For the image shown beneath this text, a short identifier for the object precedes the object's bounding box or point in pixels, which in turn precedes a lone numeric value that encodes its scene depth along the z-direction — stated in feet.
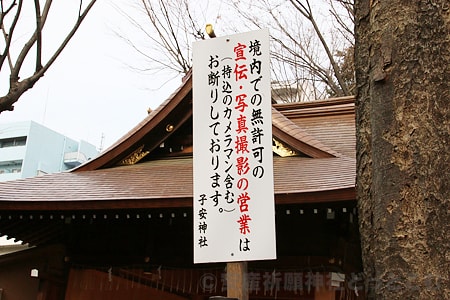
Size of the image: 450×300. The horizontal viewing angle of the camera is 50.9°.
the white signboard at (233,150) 8.12
